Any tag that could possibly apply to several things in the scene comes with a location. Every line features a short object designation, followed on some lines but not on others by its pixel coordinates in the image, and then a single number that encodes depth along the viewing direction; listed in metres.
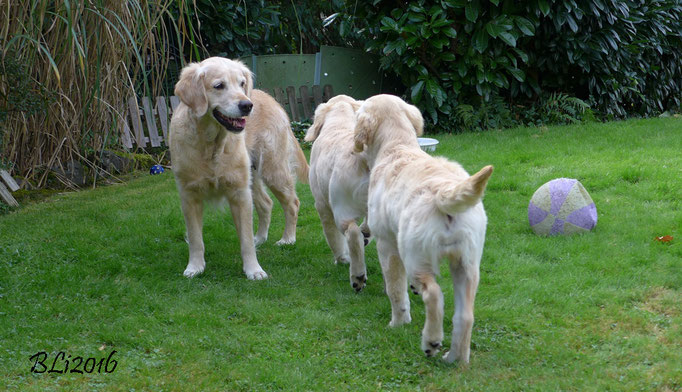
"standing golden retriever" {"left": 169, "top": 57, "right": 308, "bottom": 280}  5.23
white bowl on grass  8.64
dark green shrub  10.33
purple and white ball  5.60
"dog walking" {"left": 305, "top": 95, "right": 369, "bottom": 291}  4.75
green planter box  12.64
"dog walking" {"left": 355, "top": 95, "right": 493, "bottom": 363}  3.38
